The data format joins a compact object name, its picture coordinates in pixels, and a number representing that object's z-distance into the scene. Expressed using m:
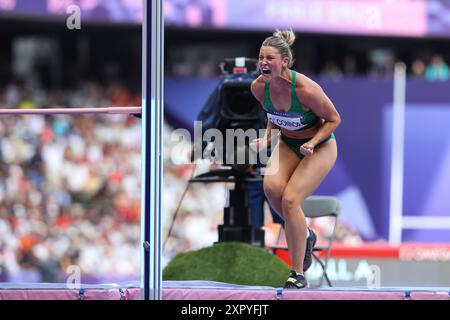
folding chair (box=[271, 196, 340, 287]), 8.79
